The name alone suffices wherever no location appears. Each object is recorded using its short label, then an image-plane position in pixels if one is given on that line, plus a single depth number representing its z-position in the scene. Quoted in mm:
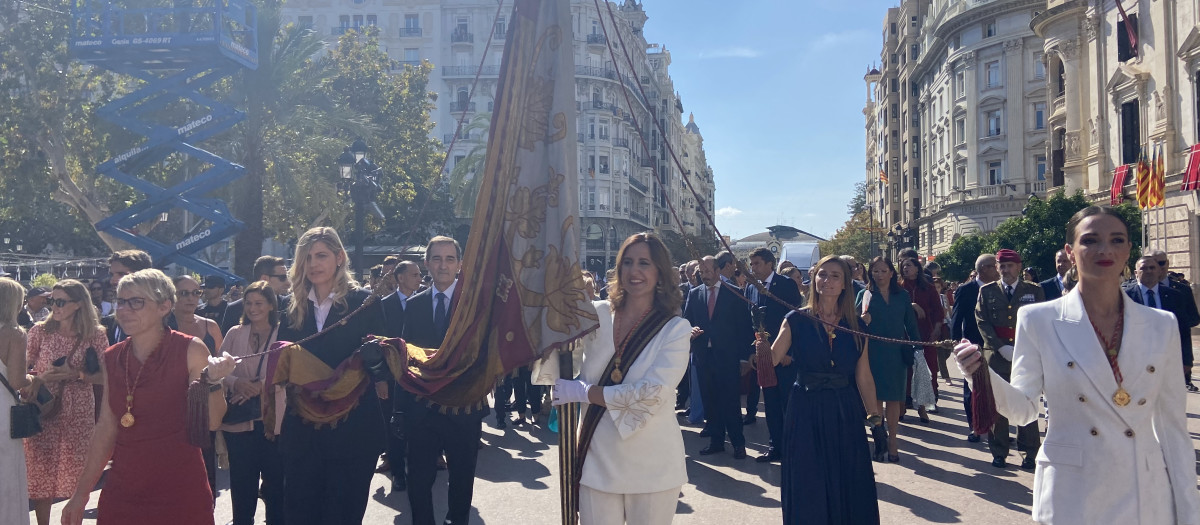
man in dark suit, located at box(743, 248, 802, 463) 8000
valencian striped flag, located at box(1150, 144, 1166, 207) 22938
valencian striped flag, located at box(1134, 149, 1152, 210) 22859
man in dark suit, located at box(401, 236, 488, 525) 5172
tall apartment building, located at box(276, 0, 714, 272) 57438
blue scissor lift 19573
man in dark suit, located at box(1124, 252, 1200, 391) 9633
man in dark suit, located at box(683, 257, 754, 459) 8398
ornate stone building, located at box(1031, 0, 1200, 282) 24031
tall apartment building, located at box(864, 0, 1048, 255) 44031
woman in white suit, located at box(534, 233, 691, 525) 3607
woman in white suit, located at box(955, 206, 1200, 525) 2982
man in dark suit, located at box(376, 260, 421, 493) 5906
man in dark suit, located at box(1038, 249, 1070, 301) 8407
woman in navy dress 4863
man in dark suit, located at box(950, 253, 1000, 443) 8023
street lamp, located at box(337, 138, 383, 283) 15148
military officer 7176
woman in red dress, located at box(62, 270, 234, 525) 3793
